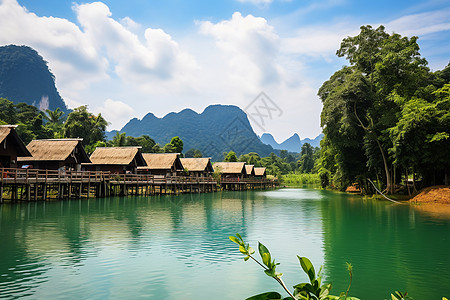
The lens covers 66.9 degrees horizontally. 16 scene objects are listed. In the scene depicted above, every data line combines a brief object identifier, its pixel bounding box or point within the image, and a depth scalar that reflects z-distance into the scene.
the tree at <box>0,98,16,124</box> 58.01
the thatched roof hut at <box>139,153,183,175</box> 50.37
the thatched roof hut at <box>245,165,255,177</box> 75.14
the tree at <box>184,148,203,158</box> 161.23
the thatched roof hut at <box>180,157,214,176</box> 60.05
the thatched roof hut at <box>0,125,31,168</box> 26.81
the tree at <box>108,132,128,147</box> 66.25
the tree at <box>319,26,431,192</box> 31.23
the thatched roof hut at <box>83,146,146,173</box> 42.12
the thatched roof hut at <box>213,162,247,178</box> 69.44
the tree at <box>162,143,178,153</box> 85.50
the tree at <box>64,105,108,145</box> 64.19
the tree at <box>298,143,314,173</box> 125.44
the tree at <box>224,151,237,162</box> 93.79
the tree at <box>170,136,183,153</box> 85.88
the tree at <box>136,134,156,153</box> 84.22
